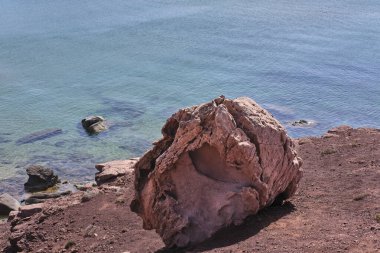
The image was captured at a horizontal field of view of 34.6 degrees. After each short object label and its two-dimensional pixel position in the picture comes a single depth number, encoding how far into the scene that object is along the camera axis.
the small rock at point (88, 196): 33.04
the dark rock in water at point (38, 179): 43.28
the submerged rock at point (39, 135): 53.59
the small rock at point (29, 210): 33.56
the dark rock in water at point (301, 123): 56.47
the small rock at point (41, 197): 41.03
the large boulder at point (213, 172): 22.53
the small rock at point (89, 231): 28.38
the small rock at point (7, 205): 39.16
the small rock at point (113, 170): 38.19
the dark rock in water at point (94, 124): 55.75
